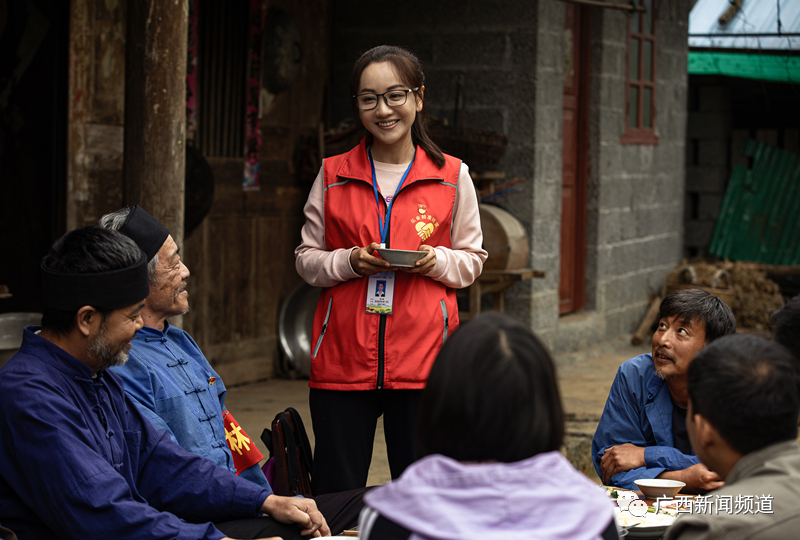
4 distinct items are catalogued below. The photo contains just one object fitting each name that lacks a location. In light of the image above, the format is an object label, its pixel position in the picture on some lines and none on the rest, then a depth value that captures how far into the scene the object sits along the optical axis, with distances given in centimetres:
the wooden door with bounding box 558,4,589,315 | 801
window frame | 872
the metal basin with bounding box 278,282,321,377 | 690
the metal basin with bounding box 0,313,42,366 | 420
